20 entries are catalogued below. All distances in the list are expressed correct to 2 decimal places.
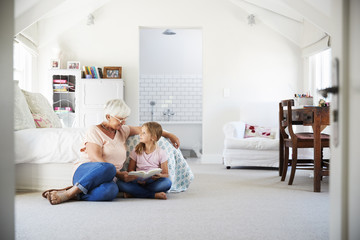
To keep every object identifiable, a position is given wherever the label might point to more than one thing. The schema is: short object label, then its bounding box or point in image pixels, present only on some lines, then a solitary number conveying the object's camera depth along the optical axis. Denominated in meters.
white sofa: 5.36
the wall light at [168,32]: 7.88
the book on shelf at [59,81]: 6.00
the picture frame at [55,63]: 6.08
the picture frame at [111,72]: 6.13
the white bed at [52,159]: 3.47
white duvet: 3.47
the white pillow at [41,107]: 4.33
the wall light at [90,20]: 6.24
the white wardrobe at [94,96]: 6.00
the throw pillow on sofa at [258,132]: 5.70
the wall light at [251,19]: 6.20
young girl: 3.17
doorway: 8.25
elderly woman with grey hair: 2.95
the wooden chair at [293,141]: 3.81
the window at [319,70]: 5.47
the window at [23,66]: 5.49
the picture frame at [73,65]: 6.13
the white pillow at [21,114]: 3.72
